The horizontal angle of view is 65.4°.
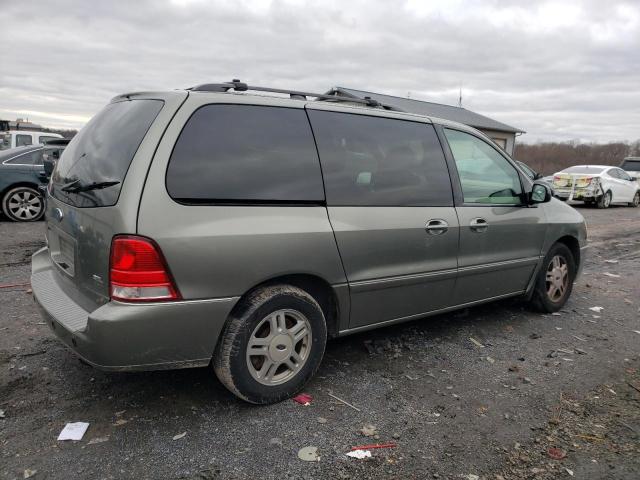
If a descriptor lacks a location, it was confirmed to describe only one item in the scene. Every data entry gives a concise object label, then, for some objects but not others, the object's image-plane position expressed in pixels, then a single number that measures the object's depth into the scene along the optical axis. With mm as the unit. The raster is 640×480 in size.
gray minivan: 2539
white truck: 14352
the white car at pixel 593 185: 17422
